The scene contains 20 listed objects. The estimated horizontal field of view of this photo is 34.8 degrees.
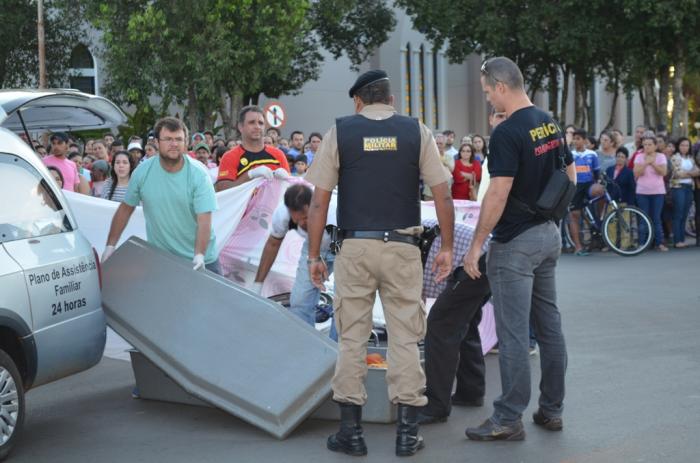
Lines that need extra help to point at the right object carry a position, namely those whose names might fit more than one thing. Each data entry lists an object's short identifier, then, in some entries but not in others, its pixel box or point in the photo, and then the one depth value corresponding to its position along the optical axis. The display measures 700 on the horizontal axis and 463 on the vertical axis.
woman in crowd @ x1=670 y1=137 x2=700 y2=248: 17.31
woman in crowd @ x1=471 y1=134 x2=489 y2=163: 19.89
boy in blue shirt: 16.69
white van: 5.91
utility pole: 34.37
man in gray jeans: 5.86
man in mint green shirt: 7.54
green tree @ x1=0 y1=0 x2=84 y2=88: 40.25
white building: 50.06
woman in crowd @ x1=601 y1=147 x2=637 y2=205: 16.97
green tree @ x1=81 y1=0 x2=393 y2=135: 30.62
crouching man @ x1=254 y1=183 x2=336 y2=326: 7.54
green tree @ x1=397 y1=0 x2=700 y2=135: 33.53
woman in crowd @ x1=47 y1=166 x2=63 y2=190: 11.30
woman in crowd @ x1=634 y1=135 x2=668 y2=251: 16.73
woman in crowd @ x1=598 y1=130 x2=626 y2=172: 17.70
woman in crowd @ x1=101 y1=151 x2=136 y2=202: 11.66
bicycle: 16.36
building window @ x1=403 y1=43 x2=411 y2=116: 53.16
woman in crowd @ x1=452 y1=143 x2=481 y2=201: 18.58
